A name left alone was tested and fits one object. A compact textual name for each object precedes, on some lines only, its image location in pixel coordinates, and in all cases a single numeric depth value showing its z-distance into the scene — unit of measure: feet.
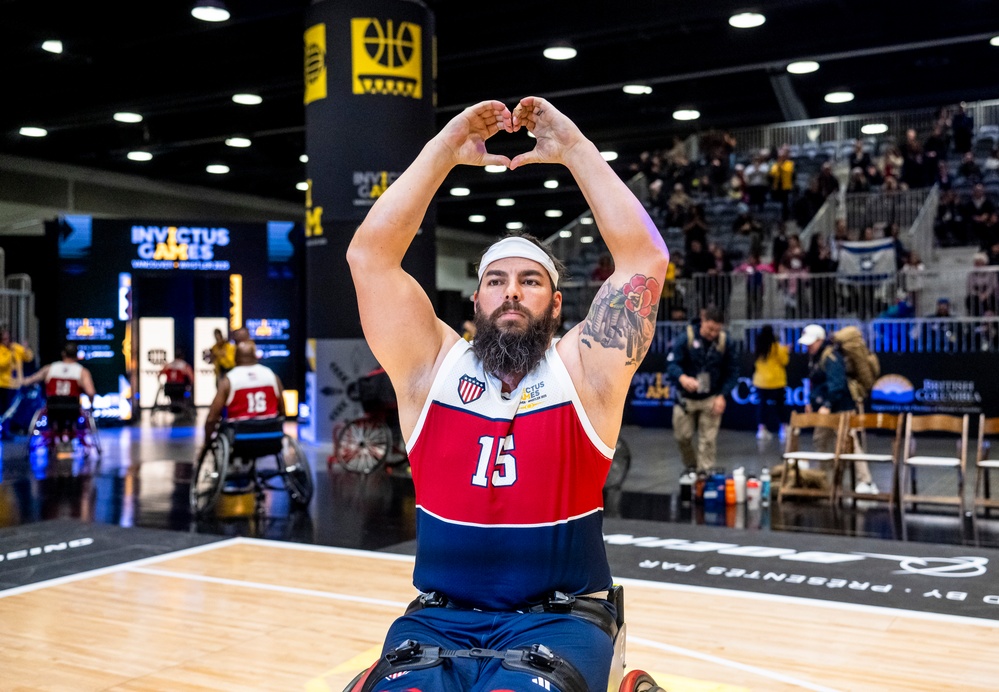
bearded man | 8.73
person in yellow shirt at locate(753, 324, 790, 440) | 48.06
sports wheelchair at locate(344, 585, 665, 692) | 7.84
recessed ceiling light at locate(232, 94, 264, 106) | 55.16
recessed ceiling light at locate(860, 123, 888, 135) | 68.43
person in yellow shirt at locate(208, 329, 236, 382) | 56.39
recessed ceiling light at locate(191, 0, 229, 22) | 38.45
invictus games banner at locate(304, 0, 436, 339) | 40.43
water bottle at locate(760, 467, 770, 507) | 29.73
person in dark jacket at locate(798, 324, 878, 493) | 31.09
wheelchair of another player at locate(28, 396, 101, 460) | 42.63
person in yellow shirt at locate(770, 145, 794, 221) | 62.03
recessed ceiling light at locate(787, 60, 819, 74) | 49.34
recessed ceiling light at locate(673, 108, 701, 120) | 63.67
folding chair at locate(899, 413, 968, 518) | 27.17
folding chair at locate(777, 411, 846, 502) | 29.43
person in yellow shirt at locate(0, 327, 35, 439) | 50.55
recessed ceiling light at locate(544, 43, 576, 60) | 45.60
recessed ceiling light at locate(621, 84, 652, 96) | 54.62
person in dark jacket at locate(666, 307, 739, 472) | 31.53
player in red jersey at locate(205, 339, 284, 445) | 27.94
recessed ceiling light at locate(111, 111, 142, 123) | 57.62
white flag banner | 52.90
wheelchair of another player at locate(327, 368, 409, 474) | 37.19
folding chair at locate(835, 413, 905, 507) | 28.66
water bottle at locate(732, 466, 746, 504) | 29.71
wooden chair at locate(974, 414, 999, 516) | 26.71
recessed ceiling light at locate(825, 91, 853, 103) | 64.49
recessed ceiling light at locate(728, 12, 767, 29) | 41.32
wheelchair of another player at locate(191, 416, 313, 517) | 27.78
